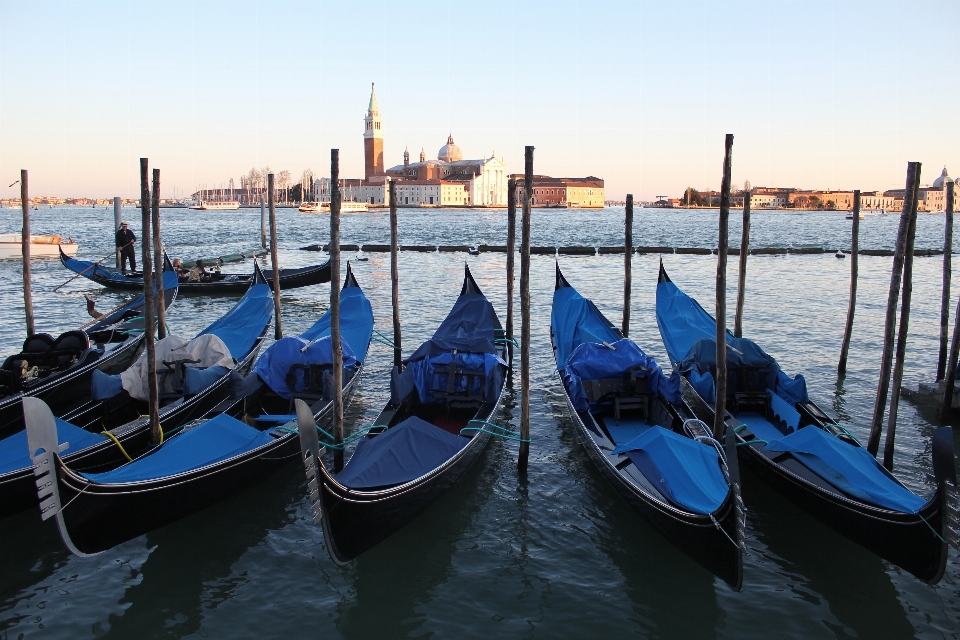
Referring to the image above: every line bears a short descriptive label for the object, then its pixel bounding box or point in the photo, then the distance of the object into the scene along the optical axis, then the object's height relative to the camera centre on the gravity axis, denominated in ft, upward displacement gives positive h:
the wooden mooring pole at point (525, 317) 16.62 -1.92
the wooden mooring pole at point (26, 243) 27.10 -0.53
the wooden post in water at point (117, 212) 54.29 +1.48
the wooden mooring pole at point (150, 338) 16.28 -2.48
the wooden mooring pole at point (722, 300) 15.98 -1.41
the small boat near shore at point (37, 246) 63.21 -1.51
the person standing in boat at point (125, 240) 48.06 -0.59
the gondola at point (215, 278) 43.57 -2.91
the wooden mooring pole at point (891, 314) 16.01 -1.61
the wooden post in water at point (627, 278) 27.91 -1.53
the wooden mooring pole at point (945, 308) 22.04 -1.97
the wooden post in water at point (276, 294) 29.60 -2.51
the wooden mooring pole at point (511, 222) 20.85 +0.45
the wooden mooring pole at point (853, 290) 25.58 -1.71
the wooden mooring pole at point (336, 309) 15.71 -1.67
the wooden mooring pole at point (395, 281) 26.13 -1.65
